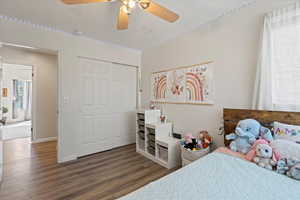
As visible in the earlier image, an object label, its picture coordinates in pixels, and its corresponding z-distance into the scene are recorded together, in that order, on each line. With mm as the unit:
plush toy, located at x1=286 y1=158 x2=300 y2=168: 1311
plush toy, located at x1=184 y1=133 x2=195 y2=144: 2473
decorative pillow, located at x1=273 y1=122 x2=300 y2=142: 1580
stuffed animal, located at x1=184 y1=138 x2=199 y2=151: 2377
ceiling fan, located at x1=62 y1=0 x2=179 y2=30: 1521
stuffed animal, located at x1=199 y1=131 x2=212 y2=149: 2402
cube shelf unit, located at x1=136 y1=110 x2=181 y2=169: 2656
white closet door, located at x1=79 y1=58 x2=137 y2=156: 3201
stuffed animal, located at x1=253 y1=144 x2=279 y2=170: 1433
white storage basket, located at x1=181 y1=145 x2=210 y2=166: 2293
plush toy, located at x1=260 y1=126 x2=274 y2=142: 1728
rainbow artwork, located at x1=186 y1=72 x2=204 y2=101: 2699
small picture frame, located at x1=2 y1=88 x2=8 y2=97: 6352
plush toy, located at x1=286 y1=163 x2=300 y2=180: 1235
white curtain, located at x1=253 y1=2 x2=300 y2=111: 1764
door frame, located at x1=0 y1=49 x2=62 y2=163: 2797
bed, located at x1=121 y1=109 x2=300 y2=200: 995
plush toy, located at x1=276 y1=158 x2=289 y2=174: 1336
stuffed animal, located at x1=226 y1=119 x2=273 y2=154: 1819
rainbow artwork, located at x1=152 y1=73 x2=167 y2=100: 3391
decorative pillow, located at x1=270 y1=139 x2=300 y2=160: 1396
